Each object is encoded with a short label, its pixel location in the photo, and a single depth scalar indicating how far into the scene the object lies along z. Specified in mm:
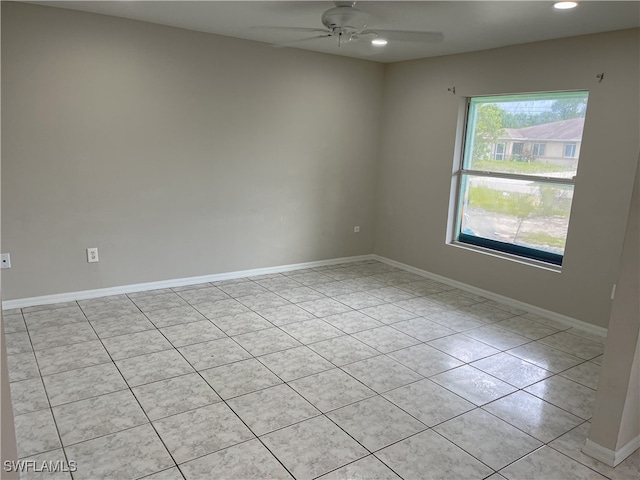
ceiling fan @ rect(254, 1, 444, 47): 2965
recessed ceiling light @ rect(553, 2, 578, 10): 2757
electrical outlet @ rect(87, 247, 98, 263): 3877
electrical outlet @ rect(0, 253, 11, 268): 3525
